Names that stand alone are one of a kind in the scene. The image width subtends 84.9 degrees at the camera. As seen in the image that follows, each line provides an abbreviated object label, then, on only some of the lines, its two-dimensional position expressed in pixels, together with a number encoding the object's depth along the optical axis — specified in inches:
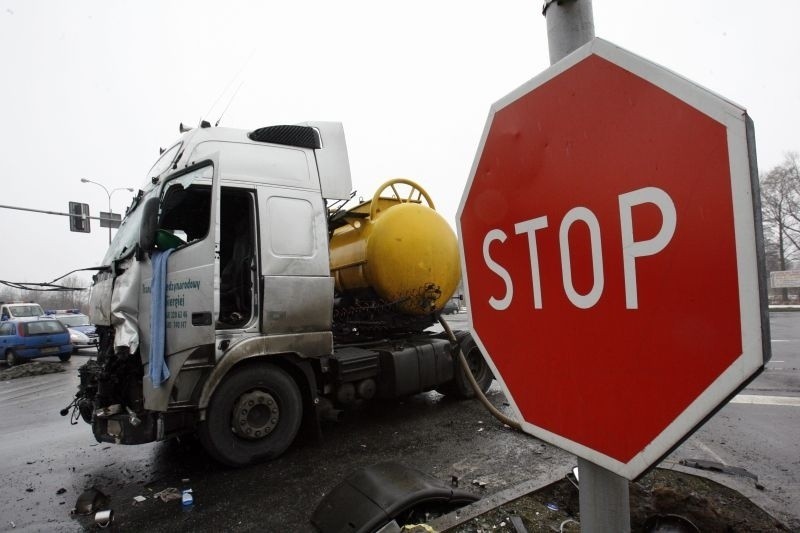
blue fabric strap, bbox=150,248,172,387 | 156.5
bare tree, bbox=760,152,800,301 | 1599.4
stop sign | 27.8
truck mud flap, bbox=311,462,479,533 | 93.3
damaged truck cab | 162.9
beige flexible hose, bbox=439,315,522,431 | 130.4
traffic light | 762.8
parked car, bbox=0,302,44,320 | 843.4
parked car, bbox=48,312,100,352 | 817.1
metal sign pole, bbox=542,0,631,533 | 39.1
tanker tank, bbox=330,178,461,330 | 249.1
